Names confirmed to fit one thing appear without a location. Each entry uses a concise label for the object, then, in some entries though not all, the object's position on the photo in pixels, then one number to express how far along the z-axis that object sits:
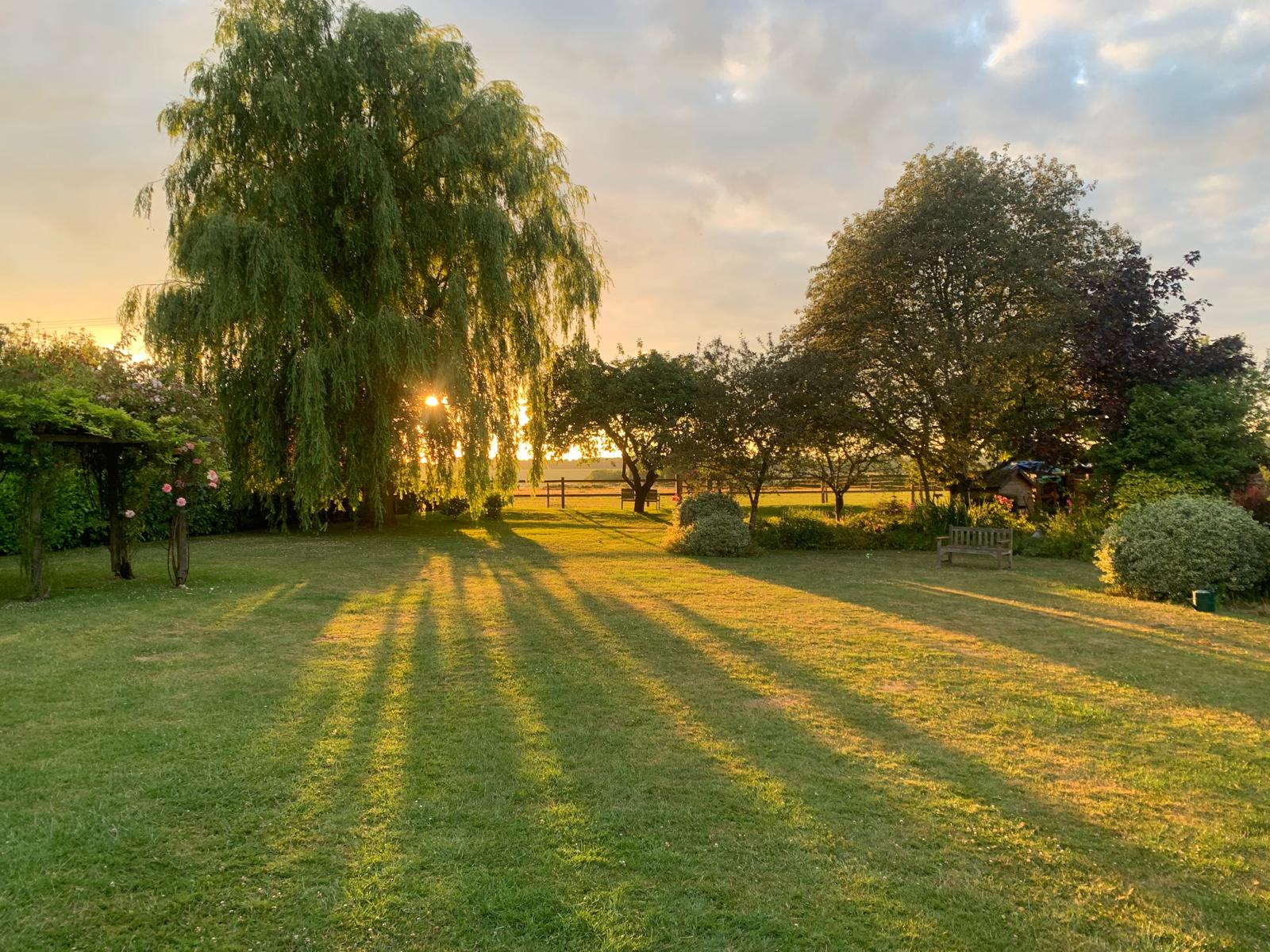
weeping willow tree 13.14
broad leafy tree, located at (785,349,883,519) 15.01
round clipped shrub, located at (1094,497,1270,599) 8.86
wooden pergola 8.73
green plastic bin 8.43
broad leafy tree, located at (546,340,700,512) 22.95
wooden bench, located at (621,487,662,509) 28.72
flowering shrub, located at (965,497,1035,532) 15.80
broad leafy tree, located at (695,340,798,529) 14.91
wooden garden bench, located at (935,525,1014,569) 12.62
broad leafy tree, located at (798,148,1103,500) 15.89
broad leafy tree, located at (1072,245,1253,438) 15.07
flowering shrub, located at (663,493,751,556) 14.20
